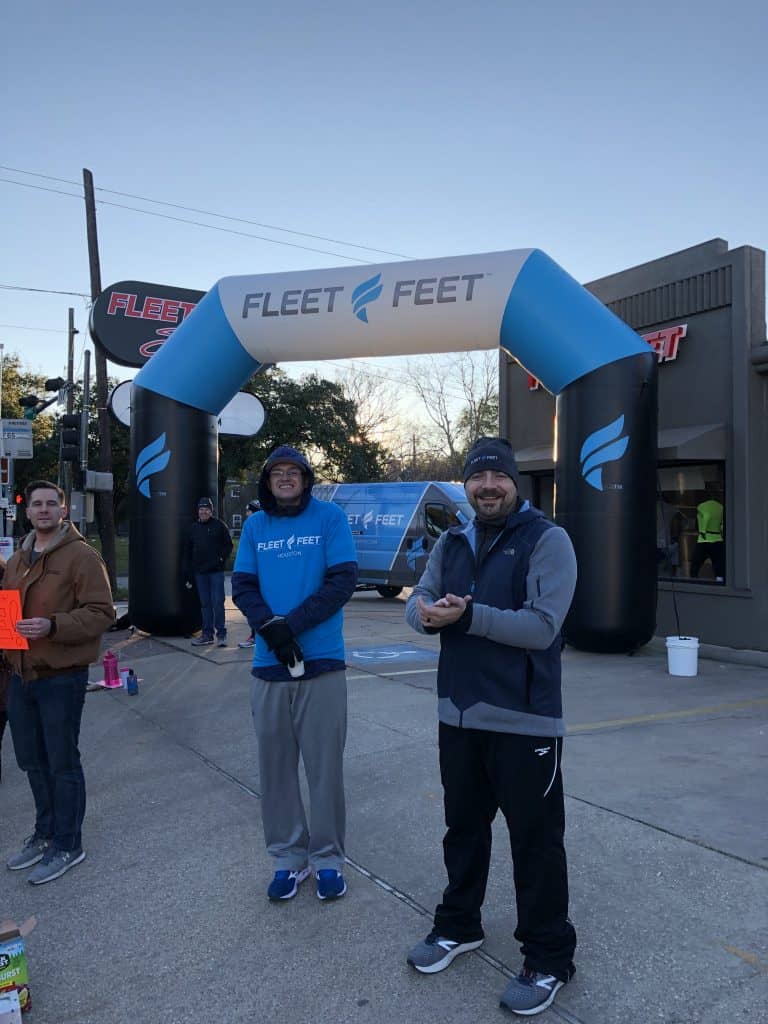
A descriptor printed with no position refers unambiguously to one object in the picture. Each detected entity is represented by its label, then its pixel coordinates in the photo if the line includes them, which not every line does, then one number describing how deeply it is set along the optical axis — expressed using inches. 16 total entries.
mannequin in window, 381.7
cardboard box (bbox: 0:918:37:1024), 103.2
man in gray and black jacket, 110.4
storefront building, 364.2
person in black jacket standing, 397.1
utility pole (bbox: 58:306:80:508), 1072.2
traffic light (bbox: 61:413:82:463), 548.7
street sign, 597.0
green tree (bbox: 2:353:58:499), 1712.6
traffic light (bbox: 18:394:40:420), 792.3
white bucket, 326.0
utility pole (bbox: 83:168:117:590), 651.5
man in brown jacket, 154.3
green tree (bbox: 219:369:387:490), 1300.4
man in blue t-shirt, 142.3
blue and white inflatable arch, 348.8
